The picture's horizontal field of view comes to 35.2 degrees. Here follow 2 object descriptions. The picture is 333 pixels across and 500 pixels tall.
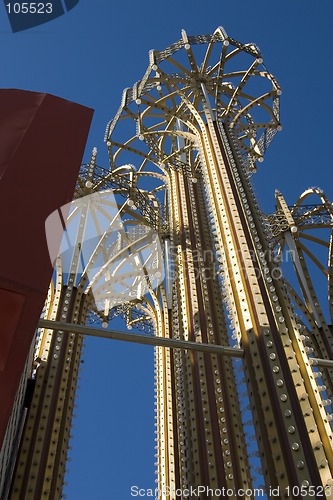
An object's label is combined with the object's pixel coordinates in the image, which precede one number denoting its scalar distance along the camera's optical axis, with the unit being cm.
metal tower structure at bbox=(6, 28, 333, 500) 610
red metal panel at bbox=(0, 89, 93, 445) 518
